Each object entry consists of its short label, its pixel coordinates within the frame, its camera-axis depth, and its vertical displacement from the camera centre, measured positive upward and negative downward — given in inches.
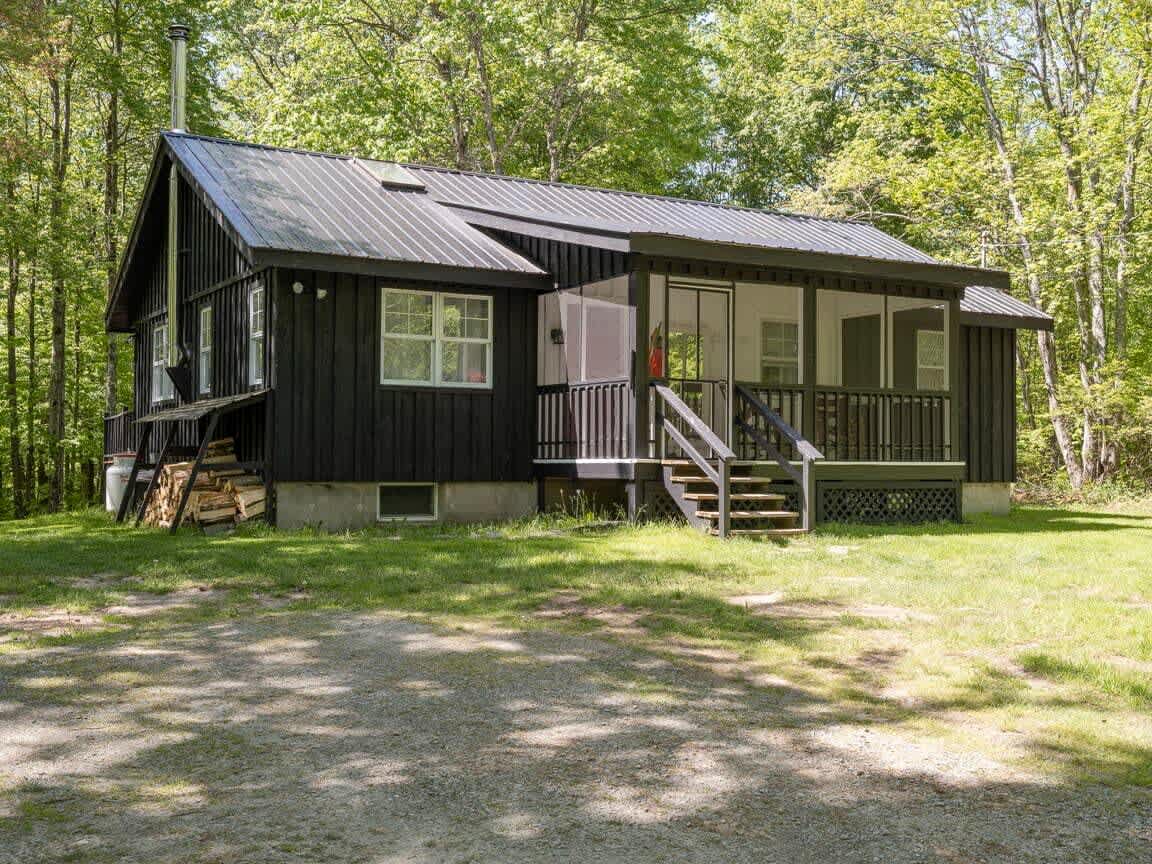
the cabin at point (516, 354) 537.6 +47.6
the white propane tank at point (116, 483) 726.5 -23.3
